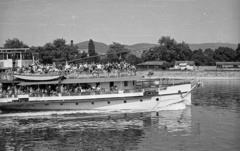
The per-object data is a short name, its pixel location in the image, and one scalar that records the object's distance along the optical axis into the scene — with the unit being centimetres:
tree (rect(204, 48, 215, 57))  12859
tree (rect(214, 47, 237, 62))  12275
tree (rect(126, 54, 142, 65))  12759
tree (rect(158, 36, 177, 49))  12762
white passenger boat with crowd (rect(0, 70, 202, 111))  3447
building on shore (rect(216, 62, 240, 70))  10969
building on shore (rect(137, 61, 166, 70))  11725
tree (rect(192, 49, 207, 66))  12219
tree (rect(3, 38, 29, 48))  11579
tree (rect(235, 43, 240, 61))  12195
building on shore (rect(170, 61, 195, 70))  11162
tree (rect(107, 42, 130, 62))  11231
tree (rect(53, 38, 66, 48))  10494
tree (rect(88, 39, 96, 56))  12432
